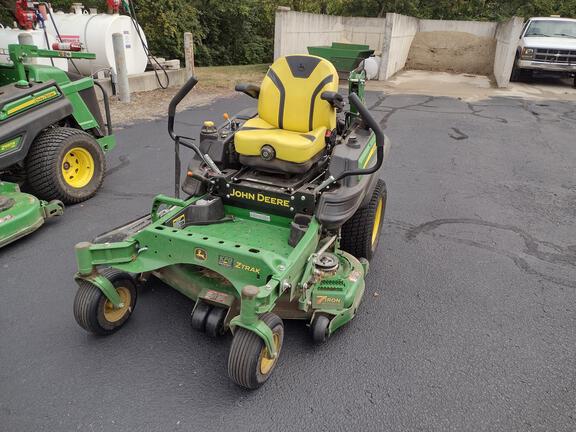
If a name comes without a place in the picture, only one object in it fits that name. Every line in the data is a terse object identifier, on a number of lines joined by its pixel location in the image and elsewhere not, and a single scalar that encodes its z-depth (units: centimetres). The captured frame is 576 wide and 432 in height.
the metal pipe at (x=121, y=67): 893
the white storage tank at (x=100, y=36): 991
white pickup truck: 1219
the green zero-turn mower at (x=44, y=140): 409
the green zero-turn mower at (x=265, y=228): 257
